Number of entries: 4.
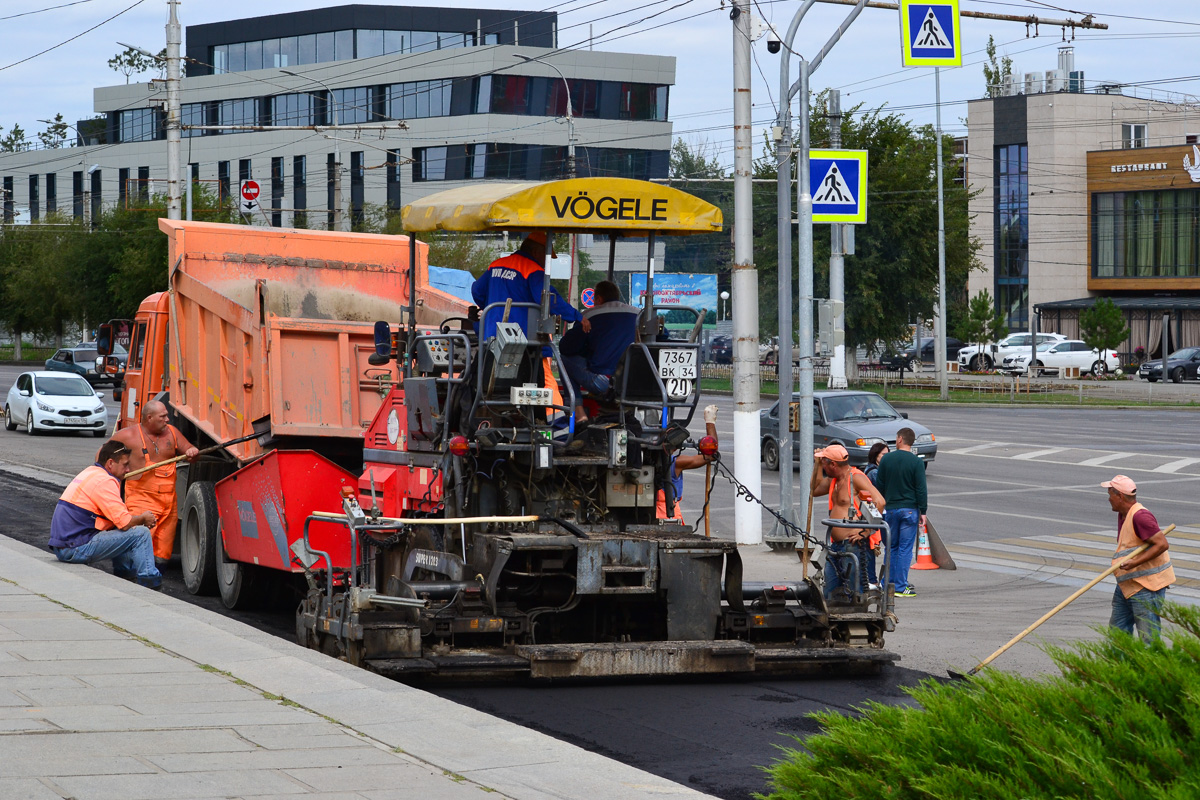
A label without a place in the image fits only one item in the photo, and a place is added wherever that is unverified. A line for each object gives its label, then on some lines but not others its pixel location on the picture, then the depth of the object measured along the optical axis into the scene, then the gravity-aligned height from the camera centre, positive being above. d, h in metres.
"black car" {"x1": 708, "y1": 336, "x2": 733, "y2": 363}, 74.06 -0.02
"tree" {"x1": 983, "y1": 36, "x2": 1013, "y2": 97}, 79.44 +15.19
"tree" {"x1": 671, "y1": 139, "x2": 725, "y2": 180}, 112.50 +15.55
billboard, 64.56 +2.74
